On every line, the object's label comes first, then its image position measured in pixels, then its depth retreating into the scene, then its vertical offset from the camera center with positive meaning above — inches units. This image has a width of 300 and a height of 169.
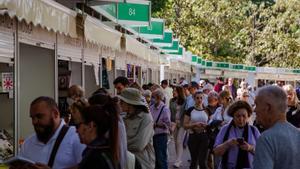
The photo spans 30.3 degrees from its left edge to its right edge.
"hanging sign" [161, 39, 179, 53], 1023.7 +35.8
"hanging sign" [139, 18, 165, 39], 793.1 +52.8
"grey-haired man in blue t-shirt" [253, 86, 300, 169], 140.8 -17.6
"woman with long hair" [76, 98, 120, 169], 142.9 -18.2
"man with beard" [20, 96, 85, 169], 163.3 -22.3
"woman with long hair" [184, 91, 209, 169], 385.4 -46.1
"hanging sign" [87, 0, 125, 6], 407.0 +47.4
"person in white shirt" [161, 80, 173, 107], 653.7 -20.5
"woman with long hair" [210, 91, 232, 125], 333.1 -23.7
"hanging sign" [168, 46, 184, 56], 1052.4 +27.0
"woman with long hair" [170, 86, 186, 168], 478.0 -50.1
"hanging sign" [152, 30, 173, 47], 925.2 +44.6
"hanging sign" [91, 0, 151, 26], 553.6 +54.5
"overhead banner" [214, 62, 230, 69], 1581.0 +7.0
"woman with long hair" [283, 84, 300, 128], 304.8 -22.4
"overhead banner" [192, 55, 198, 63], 1258.6 +20.6
